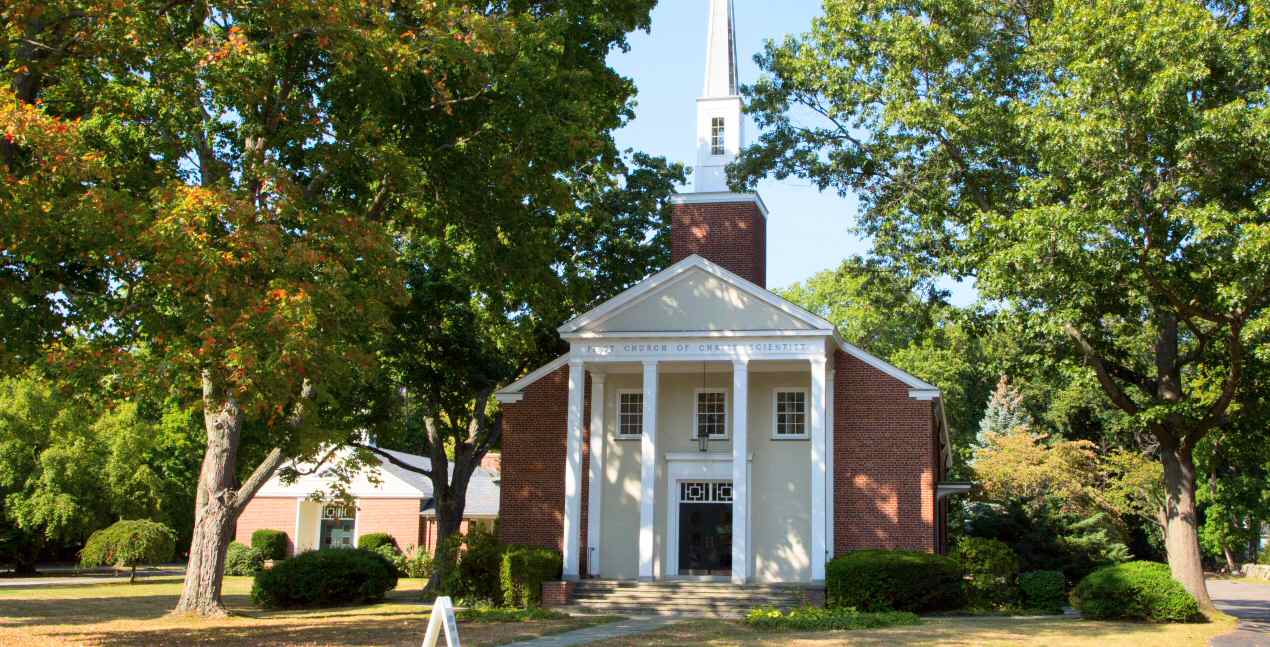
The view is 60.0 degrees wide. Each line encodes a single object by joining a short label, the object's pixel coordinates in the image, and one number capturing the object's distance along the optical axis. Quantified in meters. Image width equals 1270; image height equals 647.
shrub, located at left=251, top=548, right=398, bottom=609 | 26.05
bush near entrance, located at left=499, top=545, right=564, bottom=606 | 25.62
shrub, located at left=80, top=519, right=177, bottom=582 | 34.31
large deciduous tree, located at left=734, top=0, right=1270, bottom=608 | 20.69
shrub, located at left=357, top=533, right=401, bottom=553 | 45.06
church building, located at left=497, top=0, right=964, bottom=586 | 26.56
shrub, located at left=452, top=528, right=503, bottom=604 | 26.36
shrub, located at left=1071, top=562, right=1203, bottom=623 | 22.28
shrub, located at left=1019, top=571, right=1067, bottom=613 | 24.78
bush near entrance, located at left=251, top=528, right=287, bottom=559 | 45.51
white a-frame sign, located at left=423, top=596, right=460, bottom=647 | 11.20
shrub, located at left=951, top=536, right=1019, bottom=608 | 25.05
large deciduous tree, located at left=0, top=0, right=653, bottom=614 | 14.26
